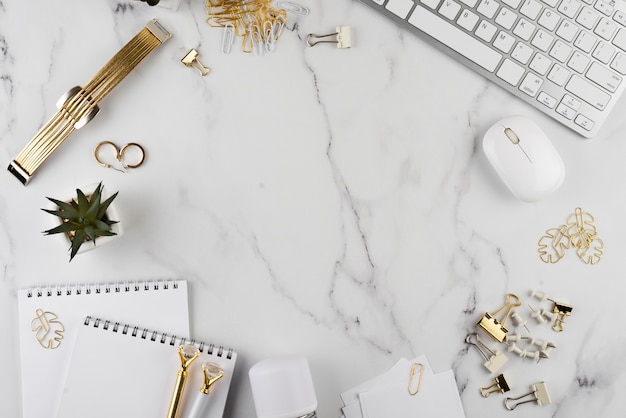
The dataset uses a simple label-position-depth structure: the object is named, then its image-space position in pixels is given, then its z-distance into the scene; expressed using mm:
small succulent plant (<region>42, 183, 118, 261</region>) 667
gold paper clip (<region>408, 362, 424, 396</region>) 746
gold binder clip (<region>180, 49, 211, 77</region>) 725
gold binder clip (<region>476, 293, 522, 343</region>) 739
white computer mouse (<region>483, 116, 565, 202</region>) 697
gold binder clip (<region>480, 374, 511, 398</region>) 744
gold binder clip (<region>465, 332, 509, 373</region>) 748
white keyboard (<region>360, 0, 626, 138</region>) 715
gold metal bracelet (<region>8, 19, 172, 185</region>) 709
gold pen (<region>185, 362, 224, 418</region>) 714
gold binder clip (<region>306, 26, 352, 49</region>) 730
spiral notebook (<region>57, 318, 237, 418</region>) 726
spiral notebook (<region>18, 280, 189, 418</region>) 732
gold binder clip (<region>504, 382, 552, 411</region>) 747
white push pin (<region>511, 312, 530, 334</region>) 749
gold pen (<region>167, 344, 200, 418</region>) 716
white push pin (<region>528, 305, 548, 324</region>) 747
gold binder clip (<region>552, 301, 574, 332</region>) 739
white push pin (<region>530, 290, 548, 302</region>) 749
